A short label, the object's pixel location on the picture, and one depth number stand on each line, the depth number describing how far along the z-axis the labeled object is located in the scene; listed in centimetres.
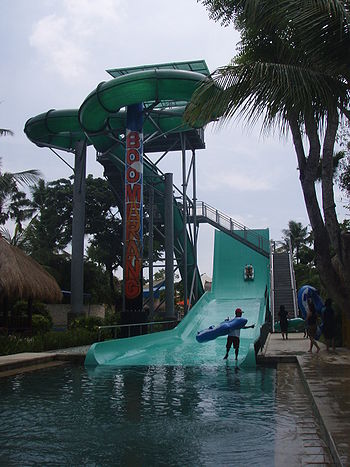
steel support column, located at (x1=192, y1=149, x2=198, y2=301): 2544
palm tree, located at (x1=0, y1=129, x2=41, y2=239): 1627
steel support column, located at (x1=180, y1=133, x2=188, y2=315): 2362
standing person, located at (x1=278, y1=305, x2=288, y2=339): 1591
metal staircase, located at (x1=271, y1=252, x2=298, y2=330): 2075
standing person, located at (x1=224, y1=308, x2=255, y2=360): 1130
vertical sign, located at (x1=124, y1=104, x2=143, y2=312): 1834
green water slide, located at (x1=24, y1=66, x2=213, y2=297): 1792
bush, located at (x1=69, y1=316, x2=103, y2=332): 1739
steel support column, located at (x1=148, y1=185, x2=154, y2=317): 2373
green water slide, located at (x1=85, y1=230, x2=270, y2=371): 1195
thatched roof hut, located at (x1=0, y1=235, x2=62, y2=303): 1391
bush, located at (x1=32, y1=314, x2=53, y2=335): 1806
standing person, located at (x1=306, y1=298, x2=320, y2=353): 1151
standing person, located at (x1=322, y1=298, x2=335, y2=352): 1159
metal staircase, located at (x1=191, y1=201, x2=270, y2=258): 2618
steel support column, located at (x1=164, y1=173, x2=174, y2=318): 2244
